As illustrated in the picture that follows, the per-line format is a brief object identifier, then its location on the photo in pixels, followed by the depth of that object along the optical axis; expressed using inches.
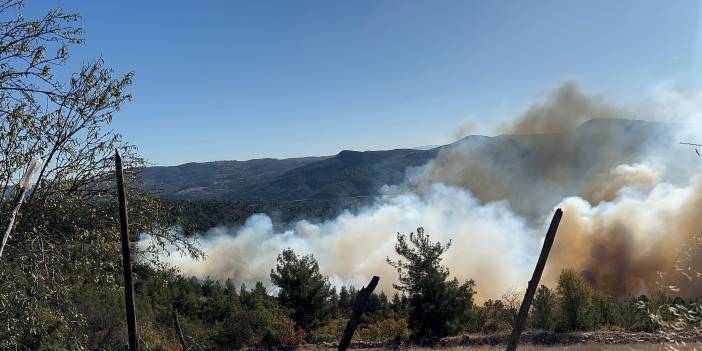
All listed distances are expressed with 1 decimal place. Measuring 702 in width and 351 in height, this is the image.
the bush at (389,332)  1066.3
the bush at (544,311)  1066.1
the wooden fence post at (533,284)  230.4
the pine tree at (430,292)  1066.1
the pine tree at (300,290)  1392.7
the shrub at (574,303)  1008.2
